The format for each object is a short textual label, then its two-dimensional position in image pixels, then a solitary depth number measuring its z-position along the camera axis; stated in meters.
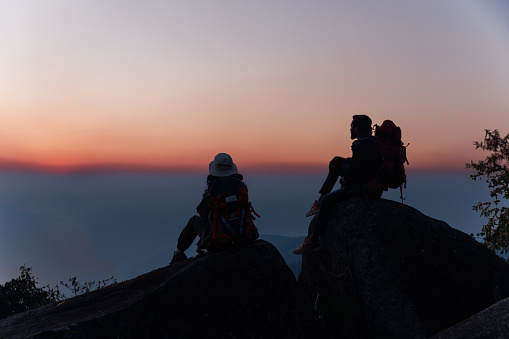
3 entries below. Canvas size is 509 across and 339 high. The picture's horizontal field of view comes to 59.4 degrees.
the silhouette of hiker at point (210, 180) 8.81
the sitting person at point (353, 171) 9.98
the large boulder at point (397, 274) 9.27
